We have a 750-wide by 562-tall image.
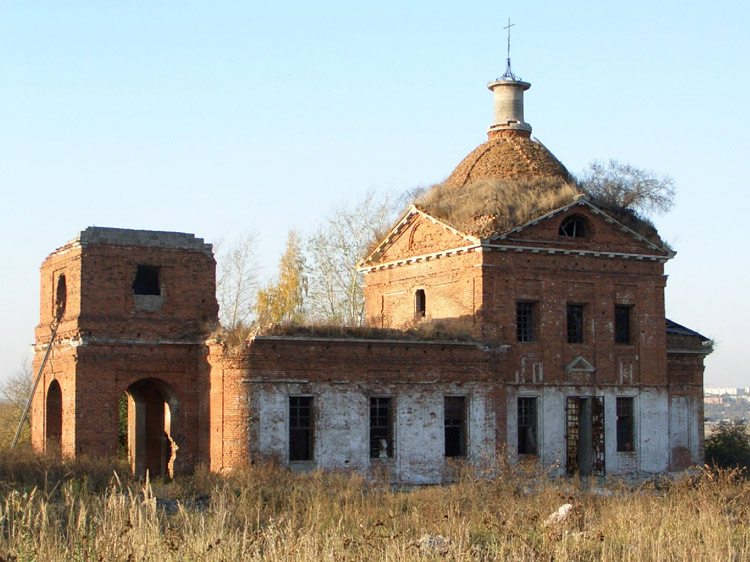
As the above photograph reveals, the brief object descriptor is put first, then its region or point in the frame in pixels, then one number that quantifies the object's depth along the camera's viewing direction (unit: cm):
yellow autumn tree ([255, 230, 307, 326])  4284
